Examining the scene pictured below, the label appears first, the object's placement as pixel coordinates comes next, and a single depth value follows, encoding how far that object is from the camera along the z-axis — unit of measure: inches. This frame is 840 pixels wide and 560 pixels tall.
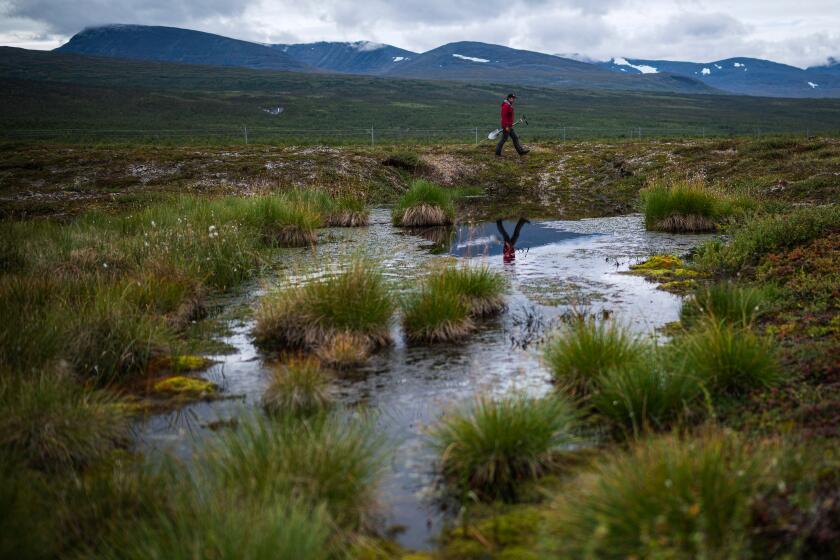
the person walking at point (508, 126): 1262.3
